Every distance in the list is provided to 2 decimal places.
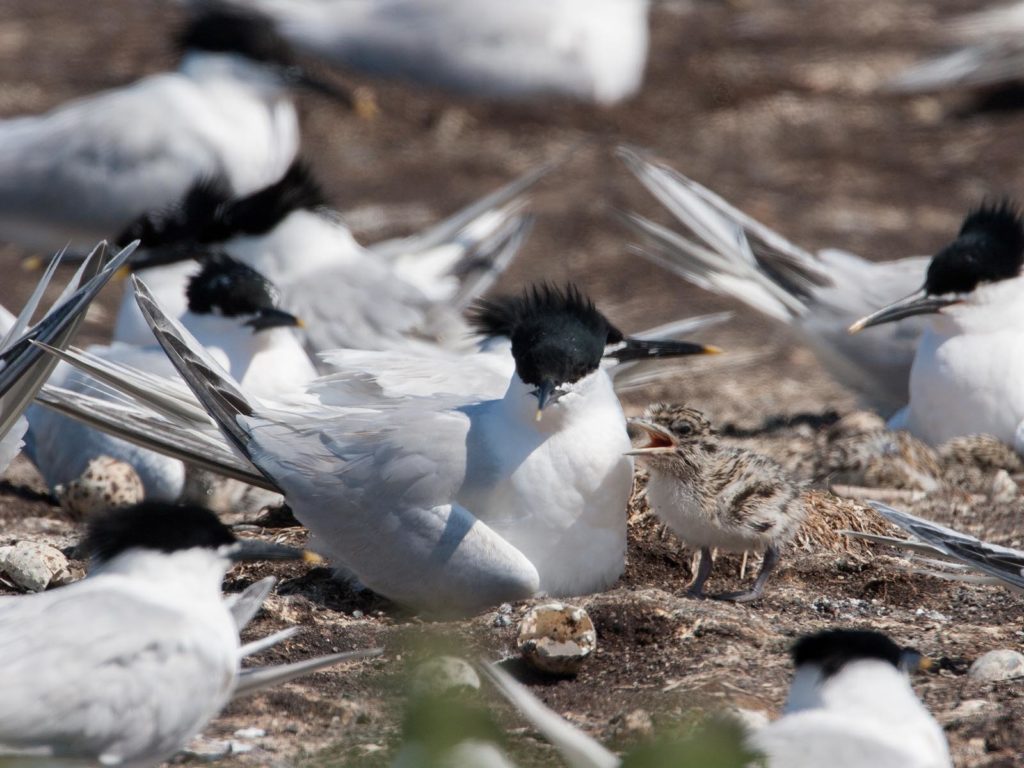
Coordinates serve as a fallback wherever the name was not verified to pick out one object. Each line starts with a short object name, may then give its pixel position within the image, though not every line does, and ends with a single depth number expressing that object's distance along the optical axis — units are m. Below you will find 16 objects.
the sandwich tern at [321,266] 13.61
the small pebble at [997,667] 7.50
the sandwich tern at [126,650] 5.78
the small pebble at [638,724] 6.53
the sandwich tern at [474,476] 8.52
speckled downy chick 8.72
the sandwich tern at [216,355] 11.57
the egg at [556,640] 7.64
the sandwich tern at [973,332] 12.30
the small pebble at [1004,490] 11.18
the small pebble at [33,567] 8.89
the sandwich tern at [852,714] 5.56
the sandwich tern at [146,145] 17.20
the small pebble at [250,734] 7.04
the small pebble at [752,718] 6.37
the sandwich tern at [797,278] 13.71
